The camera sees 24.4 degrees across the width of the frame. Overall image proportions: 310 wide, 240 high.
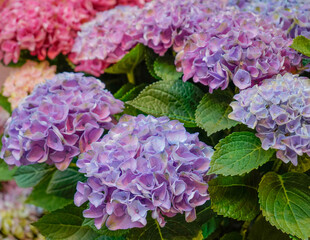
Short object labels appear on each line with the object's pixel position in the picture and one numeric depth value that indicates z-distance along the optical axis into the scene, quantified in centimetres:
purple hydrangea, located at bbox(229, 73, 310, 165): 73
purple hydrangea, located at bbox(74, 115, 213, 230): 72
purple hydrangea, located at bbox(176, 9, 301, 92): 81
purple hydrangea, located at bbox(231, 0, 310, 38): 90
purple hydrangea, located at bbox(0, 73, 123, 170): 82
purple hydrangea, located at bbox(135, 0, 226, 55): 90
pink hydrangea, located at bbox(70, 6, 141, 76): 97
